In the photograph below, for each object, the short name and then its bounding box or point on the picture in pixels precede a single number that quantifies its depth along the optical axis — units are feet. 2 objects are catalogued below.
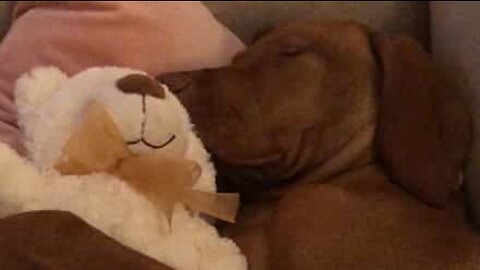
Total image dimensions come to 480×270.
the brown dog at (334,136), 3.84
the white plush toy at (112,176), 3.40
